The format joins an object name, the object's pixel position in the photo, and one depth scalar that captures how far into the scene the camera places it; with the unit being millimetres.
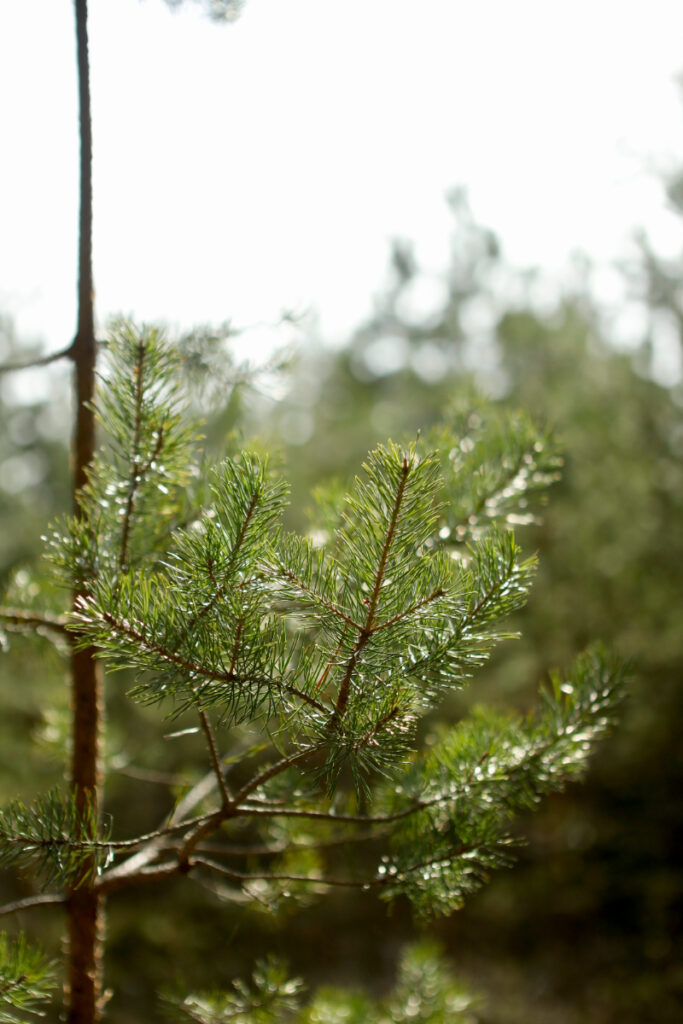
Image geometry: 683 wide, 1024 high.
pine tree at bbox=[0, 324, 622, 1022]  660
